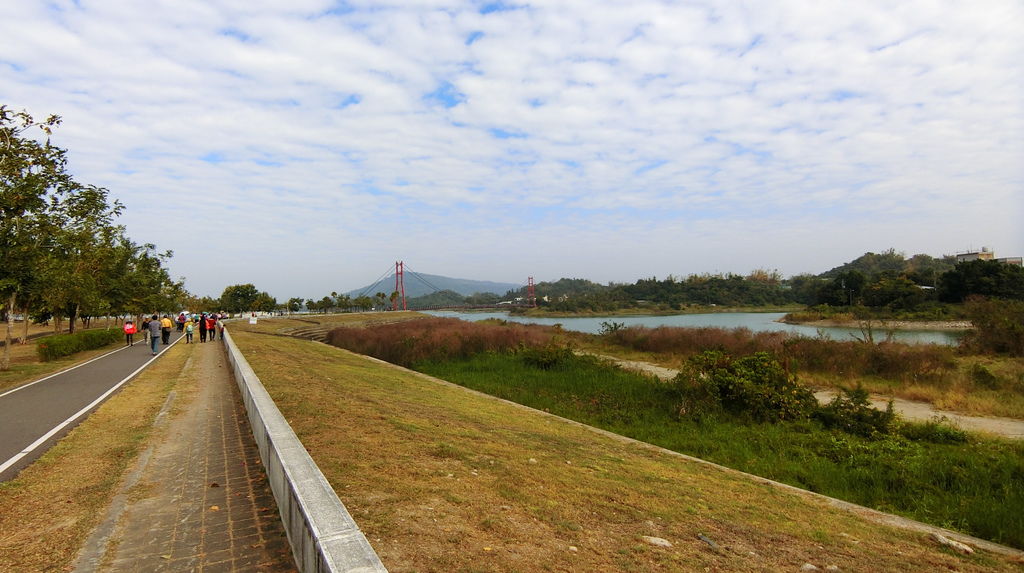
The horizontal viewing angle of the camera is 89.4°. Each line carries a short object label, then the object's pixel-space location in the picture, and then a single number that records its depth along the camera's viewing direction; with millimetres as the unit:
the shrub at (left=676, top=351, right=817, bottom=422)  13250
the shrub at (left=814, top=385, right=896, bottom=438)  11906
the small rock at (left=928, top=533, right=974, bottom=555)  5566
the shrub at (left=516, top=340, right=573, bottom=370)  21984
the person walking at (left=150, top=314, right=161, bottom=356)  20938
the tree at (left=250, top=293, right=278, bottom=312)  92062
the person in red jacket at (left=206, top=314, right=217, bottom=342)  25966
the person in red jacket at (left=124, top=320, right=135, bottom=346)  24134
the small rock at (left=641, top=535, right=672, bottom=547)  4695
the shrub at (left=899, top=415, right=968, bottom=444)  11266
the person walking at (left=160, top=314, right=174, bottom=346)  26609
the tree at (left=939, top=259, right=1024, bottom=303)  51969
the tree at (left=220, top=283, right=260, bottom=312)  90188
